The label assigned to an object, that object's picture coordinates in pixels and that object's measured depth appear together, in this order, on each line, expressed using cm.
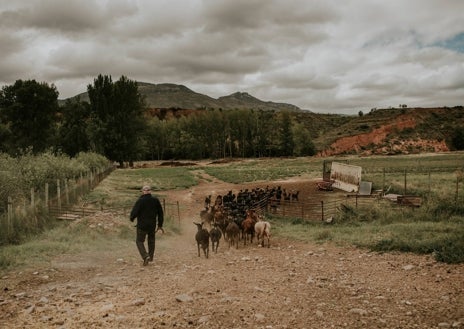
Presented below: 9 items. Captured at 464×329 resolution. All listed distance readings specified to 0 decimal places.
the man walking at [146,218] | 1122
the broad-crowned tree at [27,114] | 5984
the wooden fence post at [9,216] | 1375
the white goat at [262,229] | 1431
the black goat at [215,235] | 1337
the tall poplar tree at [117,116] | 6325
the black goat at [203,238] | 1227
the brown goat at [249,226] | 1501
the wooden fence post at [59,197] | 1828
